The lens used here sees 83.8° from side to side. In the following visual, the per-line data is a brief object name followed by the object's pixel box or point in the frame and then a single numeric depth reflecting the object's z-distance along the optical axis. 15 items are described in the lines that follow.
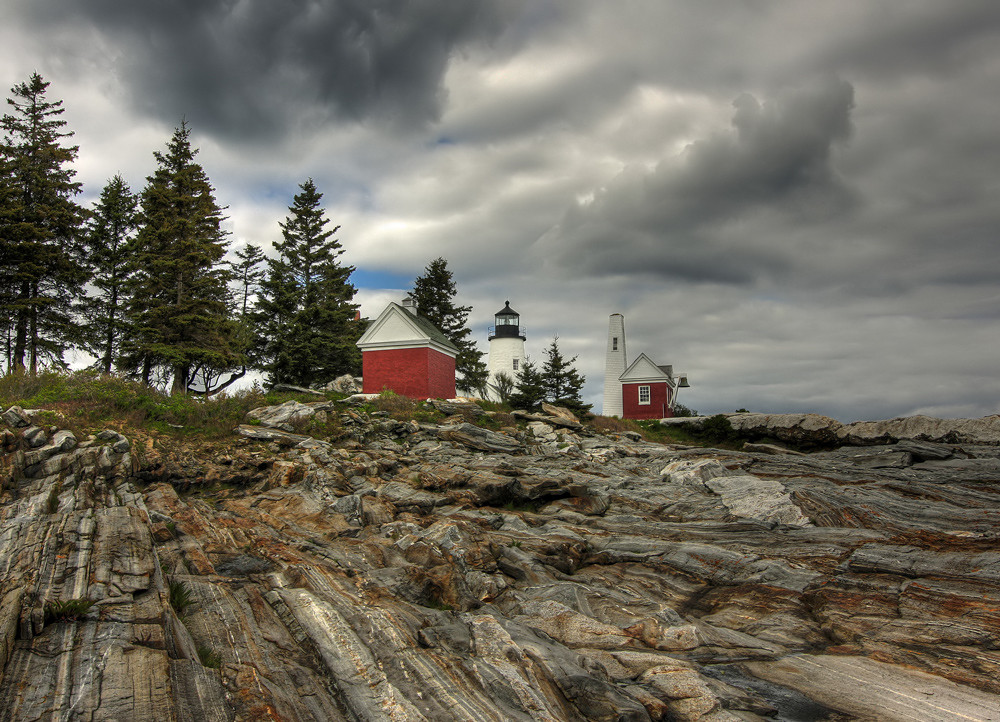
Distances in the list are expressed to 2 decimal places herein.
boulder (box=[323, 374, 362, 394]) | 35.77
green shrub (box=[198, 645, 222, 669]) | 6.19
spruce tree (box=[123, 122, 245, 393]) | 31.33
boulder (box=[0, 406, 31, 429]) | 15.95
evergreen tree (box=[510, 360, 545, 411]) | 34.06
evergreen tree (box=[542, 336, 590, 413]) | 42.19
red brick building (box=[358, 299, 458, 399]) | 33.49
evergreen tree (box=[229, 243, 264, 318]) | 52.25
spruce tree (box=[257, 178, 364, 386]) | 39.69
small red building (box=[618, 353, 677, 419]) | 49.66
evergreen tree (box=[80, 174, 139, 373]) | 35.66
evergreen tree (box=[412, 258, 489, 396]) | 47.16
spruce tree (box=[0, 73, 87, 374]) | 31.62
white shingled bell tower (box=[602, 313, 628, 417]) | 51.47
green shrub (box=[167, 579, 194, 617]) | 7.49
